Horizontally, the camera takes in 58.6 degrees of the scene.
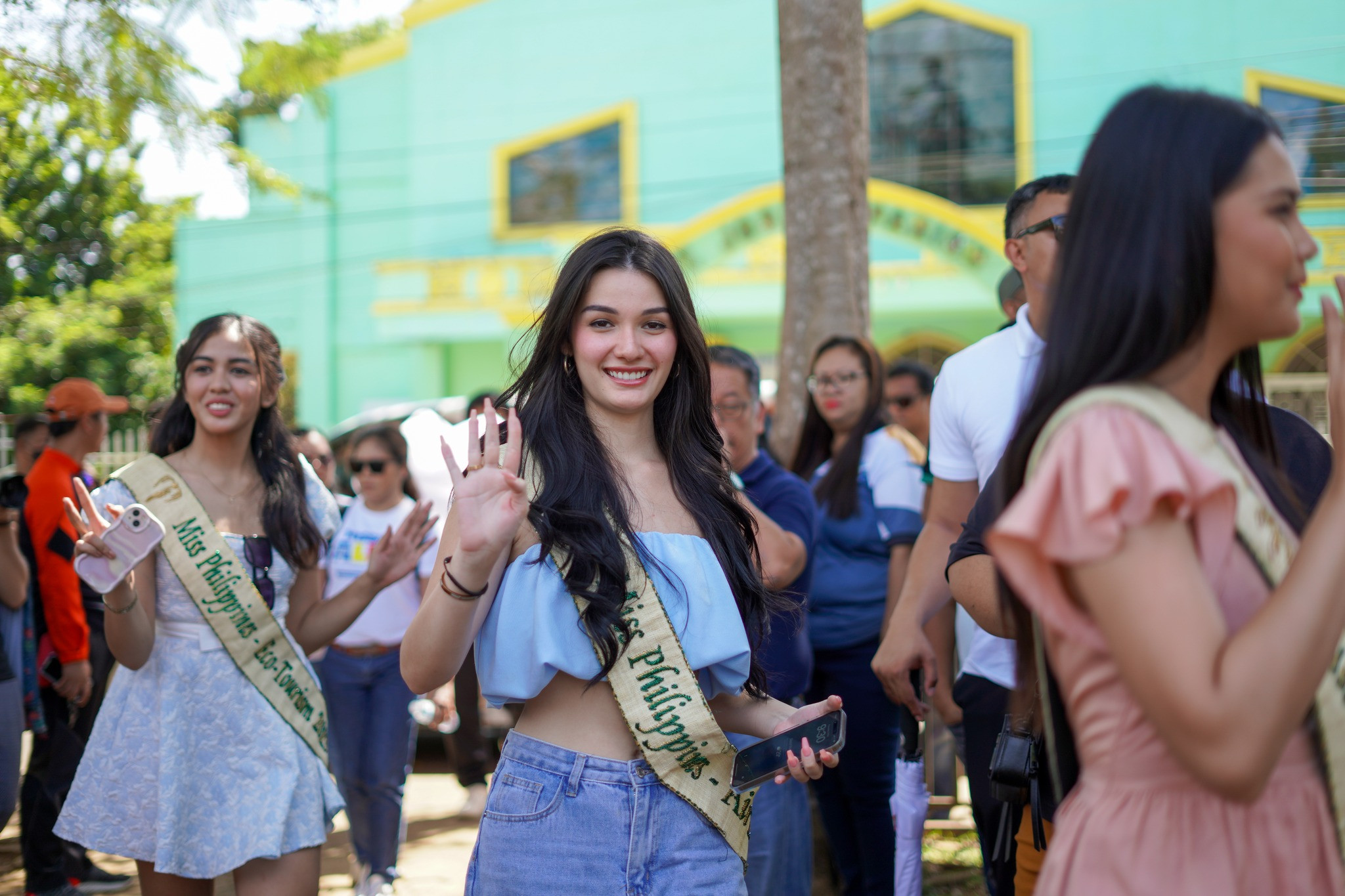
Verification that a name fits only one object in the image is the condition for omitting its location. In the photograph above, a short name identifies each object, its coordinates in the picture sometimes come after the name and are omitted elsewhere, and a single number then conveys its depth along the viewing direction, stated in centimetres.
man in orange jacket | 493
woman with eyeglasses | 430
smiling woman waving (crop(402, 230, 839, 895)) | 218
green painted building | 1795
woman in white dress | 324
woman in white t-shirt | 507
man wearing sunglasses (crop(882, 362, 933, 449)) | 598
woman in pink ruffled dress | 133
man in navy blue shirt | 352
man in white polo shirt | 314
